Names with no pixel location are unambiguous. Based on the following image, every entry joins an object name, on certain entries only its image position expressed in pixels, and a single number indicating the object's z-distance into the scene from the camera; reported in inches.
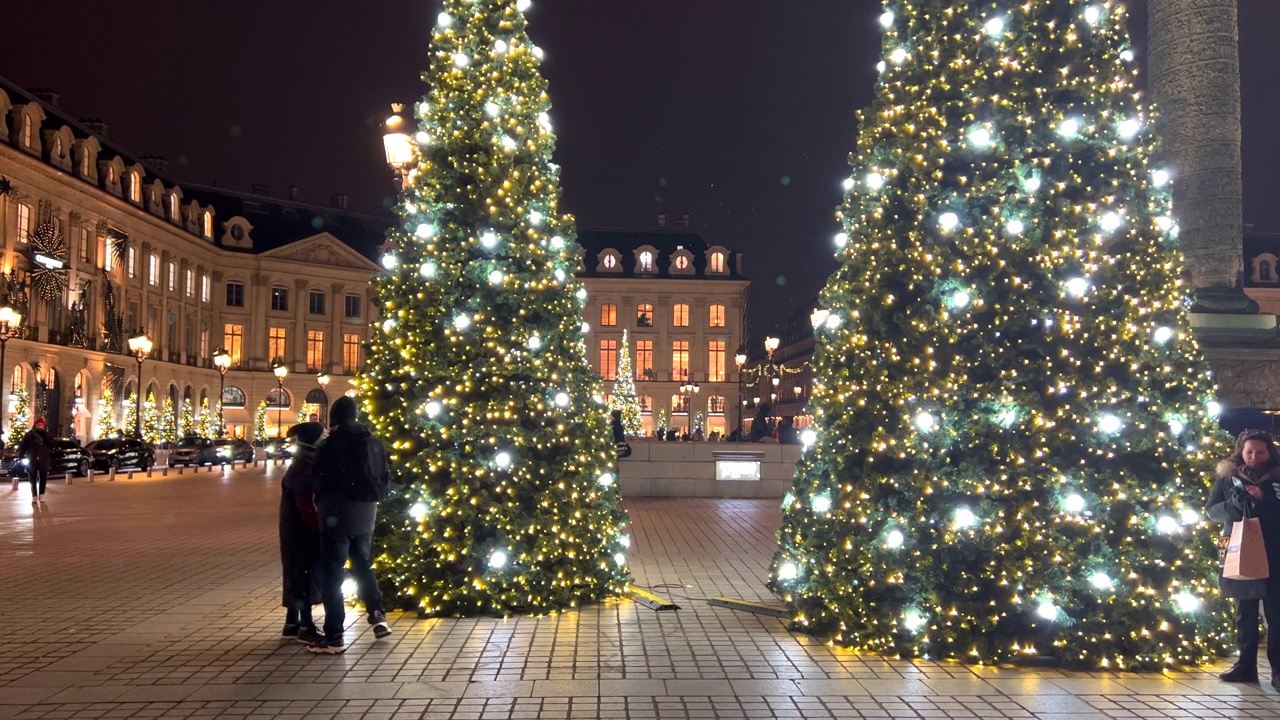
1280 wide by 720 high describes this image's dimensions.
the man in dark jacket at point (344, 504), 350.6
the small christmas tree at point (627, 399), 1795.0
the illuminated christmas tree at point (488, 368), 410.0
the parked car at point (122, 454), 1659.7
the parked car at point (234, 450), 2126.6
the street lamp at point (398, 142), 589.3
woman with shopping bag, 309.4
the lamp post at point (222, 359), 1827.0
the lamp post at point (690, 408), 3887.8
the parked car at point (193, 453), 1972.2
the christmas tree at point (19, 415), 1740.3
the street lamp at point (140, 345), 1581.0
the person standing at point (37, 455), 998.4
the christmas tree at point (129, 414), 2642.7
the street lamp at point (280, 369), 1925.4
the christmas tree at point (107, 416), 2298.2
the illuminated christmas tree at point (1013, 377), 335.0
